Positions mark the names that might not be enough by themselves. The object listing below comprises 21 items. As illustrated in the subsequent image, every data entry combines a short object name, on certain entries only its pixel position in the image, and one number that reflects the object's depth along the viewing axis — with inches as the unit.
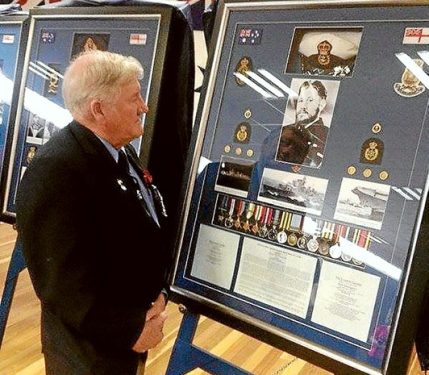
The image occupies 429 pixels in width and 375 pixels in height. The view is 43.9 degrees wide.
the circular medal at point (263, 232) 49.3
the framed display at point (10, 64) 78.7
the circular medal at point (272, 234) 48.7
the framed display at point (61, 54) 62.9
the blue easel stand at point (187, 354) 53.0
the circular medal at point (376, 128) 43.6
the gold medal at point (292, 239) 47.4
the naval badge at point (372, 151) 43.4
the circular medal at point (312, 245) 46.0
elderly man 49.1
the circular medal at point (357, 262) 43.3
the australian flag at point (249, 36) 51.8
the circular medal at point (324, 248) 45.3
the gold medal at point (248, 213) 50.4
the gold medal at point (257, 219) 49.9
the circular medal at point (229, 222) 51.9
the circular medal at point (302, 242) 46.7
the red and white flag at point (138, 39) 64.4
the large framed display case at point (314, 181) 41.9
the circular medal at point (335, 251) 44.6
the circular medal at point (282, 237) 48.1
